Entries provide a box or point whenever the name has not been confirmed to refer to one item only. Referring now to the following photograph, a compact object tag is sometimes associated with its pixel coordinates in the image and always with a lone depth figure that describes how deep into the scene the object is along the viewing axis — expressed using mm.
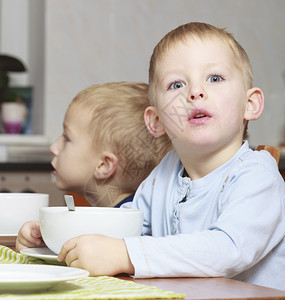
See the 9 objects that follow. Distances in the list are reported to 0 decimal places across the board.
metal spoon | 1144
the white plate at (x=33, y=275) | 960
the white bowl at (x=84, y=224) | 1116
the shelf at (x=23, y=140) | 3479
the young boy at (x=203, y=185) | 1103
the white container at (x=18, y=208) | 1328
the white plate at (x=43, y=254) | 1148
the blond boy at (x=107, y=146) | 1657
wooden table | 968
